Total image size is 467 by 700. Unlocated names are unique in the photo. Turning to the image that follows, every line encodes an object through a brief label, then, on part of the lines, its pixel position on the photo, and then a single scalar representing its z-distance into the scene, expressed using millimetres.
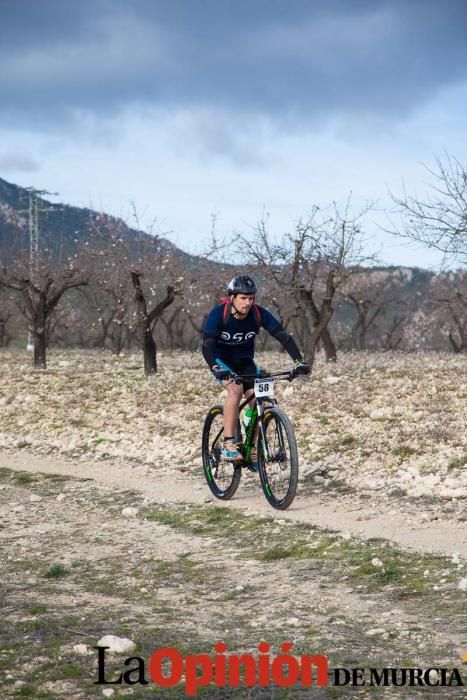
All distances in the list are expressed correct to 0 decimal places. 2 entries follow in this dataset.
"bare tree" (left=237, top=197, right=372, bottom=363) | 21781
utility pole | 27250
